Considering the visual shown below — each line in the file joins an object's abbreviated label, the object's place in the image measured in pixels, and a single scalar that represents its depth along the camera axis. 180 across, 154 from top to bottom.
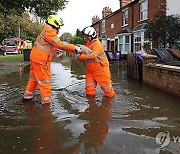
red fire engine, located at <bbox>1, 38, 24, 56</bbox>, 24.18
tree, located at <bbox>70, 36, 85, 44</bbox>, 22.21
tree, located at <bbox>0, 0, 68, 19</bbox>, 9.41
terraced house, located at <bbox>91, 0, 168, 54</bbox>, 12.23
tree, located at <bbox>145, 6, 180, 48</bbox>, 8.62
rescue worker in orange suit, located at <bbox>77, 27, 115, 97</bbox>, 3.60
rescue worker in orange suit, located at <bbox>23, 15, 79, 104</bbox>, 3.26
